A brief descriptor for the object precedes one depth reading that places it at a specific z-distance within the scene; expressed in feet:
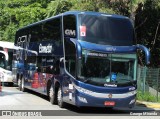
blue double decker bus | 54.95
